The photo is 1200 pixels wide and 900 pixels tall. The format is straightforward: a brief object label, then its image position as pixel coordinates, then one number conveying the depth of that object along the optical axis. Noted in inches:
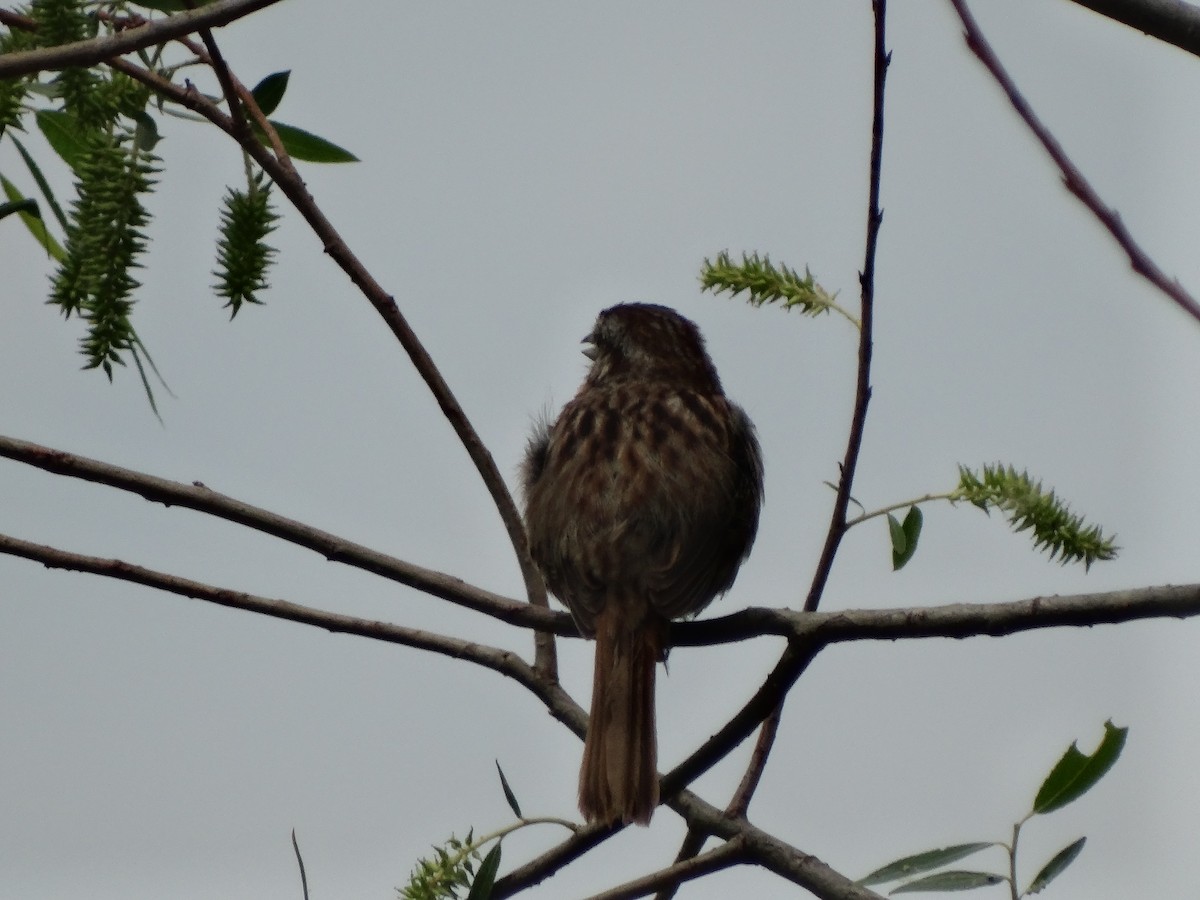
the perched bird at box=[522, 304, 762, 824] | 295.0
